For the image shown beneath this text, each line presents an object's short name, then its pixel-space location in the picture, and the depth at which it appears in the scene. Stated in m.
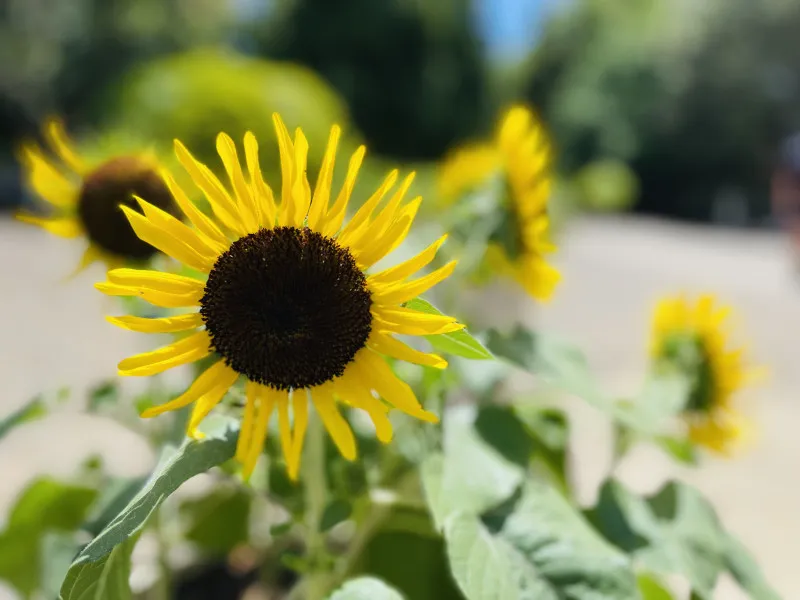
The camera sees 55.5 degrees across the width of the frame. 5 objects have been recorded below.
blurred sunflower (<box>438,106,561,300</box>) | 0.57
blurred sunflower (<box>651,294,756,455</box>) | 0.67
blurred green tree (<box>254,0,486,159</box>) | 8.20
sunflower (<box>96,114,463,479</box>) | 0.34
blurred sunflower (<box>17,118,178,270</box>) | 0.55
